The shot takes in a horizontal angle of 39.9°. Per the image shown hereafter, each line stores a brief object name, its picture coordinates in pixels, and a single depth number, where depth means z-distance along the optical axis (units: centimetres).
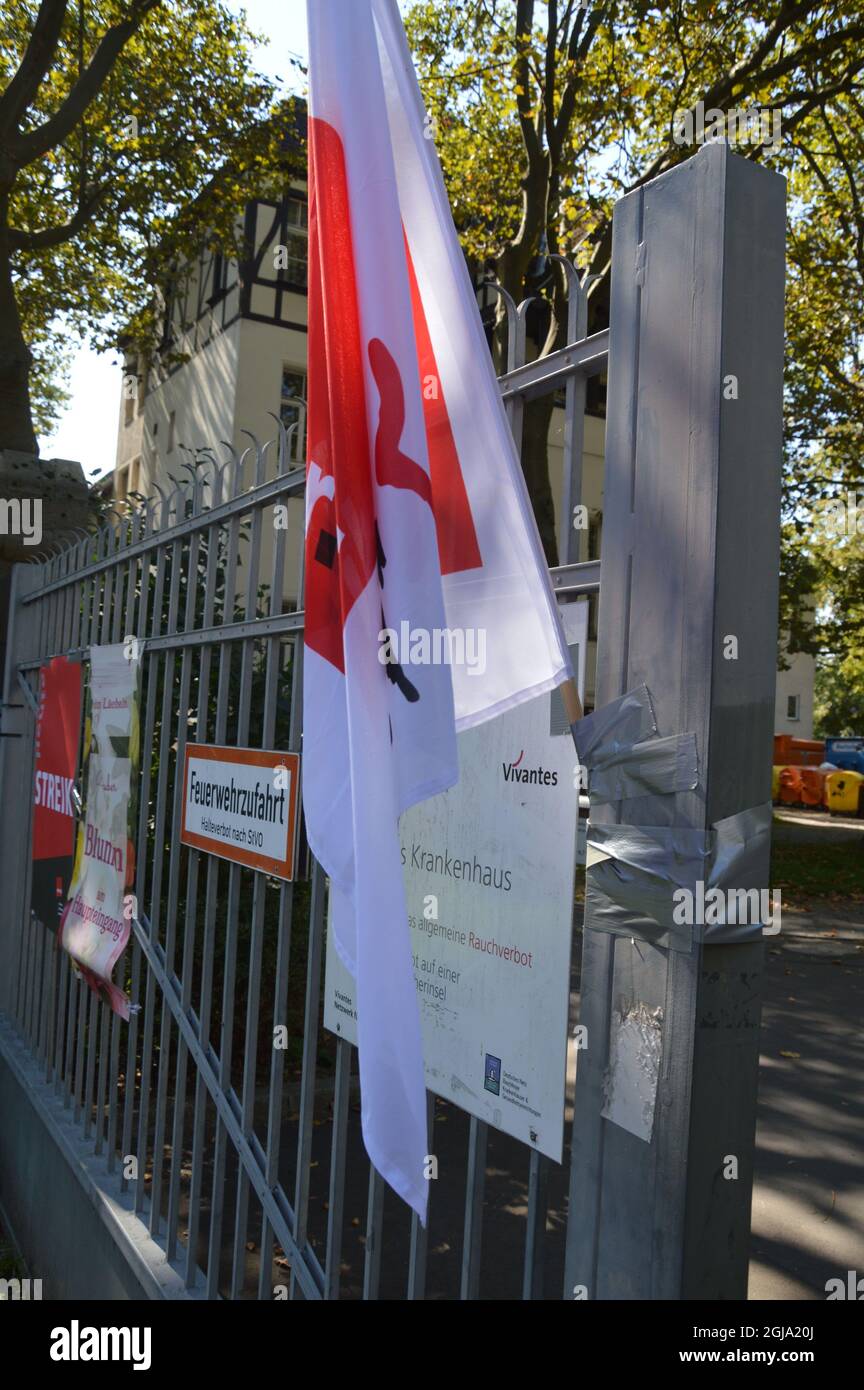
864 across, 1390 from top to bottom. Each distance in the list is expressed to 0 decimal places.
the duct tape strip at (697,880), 167
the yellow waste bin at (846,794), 2905
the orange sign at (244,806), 278
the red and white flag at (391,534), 185
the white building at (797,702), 5141
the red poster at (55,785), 480
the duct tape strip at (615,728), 180
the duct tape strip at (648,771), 171
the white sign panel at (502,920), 195
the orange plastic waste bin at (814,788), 3181
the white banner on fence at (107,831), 405
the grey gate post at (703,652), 170
